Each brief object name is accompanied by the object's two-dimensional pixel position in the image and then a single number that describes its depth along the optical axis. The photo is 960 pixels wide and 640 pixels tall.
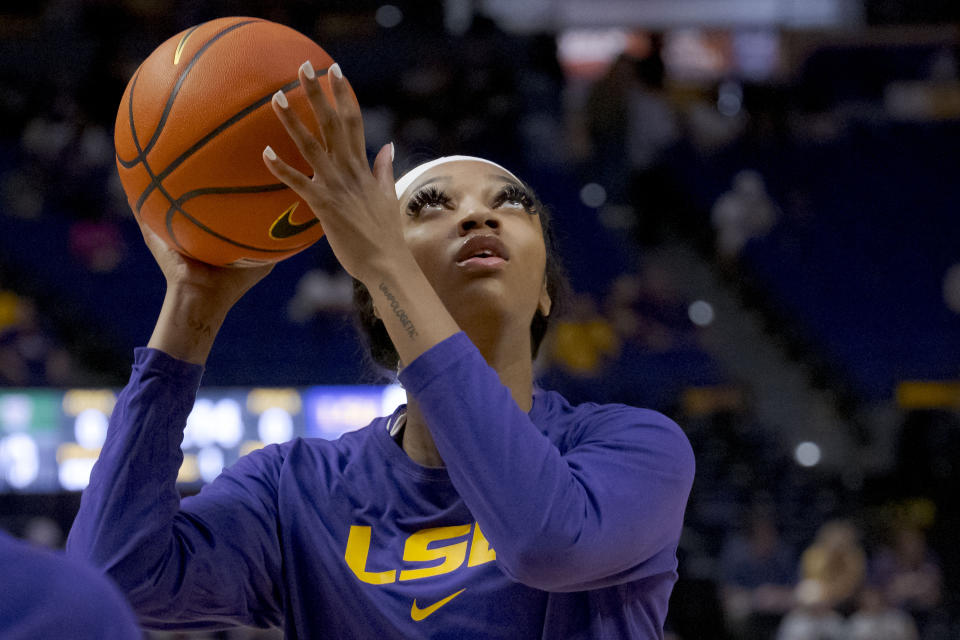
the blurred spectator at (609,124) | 20.02
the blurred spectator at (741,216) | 19.94
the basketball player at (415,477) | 2.95
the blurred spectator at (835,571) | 12.56
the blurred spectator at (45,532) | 14.20
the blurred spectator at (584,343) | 16.98
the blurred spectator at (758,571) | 13.88
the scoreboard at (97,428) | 14.83
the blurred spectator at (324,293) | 17.19
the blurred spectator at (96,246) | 17.80
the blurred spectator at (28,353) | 15.77
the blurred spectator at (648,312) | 18.05
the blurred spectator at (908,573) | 13.94
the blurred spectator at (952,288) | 19.41
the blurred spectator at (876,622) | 12.22
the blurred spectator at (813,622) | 12.23
